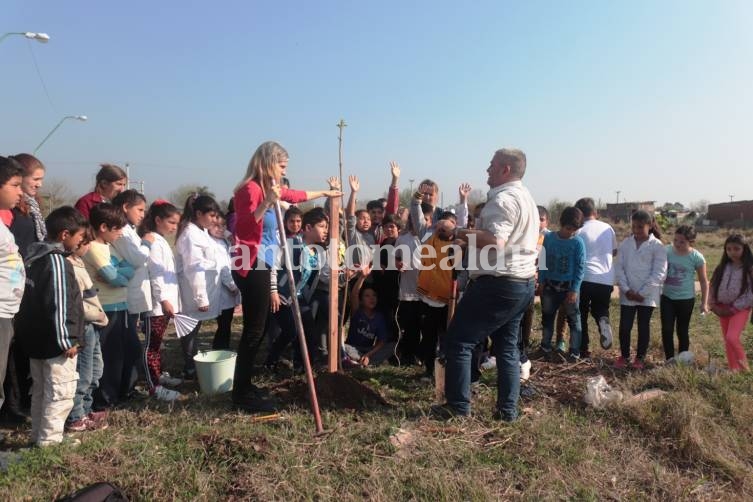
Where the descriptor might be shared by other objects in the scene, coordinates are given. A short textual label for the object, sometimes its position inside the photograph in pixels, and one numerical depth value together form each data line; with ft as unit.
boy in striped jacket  9.66
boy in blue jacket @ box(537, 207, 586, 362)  17.06
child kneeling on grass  16.72
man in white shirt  11.01
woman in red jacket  11.22
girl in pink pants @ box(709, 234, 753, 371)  15.47
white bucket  13.71
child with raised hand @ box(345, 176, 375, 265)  15.06
